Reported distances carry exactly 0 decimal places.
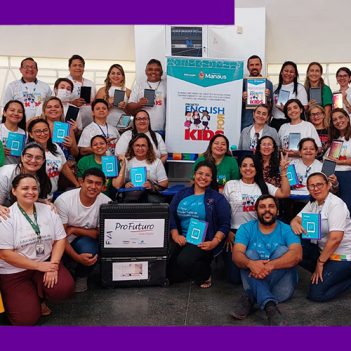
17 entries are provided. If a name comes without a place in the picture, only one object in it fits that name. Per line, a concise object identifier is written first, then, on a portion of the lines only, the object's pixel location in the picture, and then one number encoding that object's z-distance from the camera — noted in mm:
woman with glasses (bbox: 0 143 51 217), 3066
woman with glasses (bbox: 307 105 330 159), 4299
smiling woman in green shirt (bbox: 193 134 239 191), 3855
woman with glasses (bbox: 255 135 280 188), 3764
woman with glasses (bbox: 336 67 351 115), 4695
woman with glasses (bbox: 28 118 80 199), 3570
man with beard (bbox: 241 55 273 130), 4719
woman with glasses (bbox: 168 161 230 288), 3254
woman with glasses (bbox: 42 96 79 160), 3973
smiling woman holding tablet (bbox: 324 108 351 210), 3807
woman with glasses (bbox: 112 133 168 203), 3848
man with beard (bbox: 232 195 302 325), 2832
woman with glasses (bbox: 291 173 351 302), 3018
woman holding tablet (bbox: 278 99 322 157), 4207
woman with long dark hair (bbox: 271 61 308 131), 4621
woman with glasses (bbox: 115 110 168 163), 4209
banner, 4730
